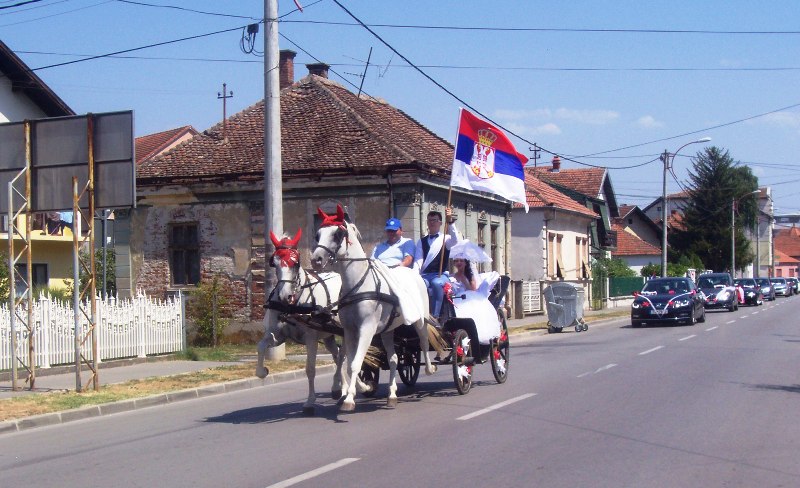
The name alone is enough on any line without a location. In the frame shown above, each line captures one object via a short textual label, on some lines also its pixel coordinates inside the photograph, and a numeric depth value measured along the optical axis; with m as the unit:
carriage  12.35
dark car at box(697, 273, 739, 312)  43.75
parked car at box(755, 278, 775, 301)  66.88
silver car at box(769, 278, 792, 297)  79.38
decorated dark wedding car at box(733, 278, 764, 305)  54.00
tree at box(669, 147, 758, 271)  88.38
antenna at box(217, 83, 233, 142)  44.36
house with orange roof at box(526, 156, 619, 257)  59.41
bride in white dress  13.15
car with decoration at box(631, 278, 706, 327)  31.77
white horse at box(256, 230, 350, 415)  10.61
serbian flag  14.51
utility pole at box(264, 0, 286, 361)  18.98
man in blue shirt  12.30
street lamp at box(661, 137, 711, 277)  45.74
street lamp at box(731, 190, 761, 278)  76.62
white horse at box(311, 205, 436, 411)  10.53
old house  27.06
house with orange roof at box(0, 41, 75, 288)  32.69
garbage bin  30.31
